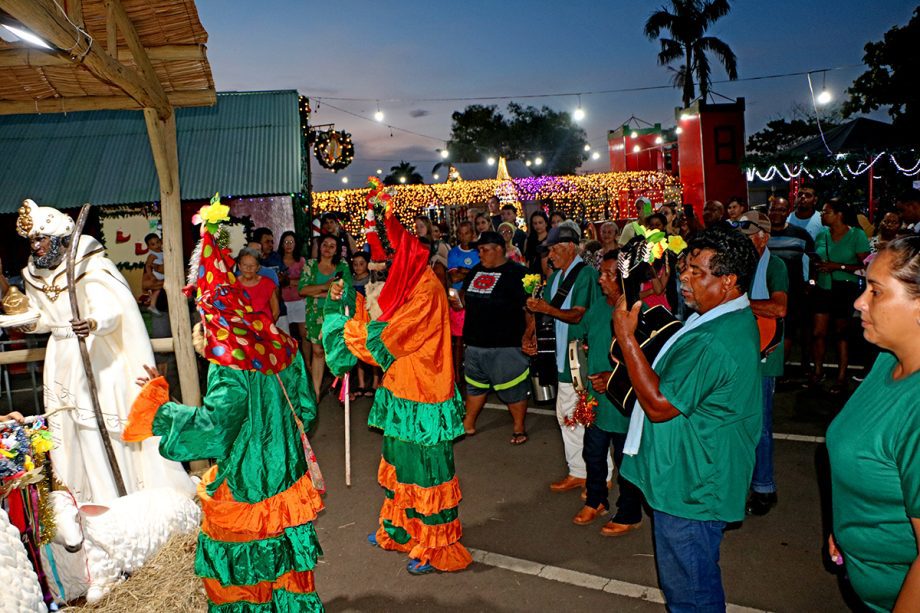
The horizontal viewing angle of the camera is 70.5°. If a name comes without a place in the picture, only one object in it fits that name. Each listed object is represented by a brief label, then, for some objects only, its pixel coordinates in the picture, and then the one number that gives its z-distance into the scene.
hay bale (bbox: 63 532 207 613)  3.81
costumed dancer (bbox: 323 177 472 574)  4.23
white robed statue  4.42
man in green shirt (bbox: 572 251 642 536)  4.53
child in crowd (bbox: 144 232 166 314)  9.52
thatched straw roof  4.06
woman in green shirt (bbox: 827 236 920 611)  1.83
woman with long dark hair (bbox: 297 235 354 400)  7.52
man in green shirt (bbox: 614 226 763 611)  2.62
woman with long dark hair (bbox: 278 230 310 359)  8.84
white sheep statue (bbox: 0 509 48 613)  2.92
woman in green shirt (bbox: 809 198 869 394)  7.44
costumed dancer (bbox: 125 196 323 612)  3.01
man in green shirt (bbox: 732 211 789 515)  4.66
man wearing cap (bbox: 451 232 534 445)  6.26
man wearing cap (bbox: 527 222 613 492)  5.23
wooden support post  4.57
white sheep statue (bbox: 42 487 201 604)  3.62
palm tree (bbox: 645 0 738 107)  32.50
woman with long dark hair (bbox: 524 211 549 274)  9.61
